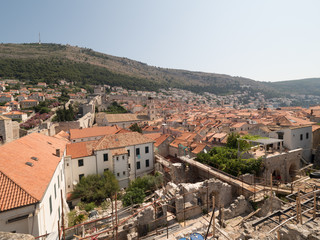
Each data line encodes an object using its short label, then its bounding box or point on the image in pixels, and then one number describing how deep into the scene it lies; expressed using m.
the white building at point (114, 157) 19.02
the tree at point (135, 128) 38.62
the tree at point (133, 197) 15.68
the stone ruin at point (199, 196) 12.58
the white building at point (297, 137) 19.48
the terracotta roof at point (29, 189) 7.76
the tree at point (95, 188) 17.27
